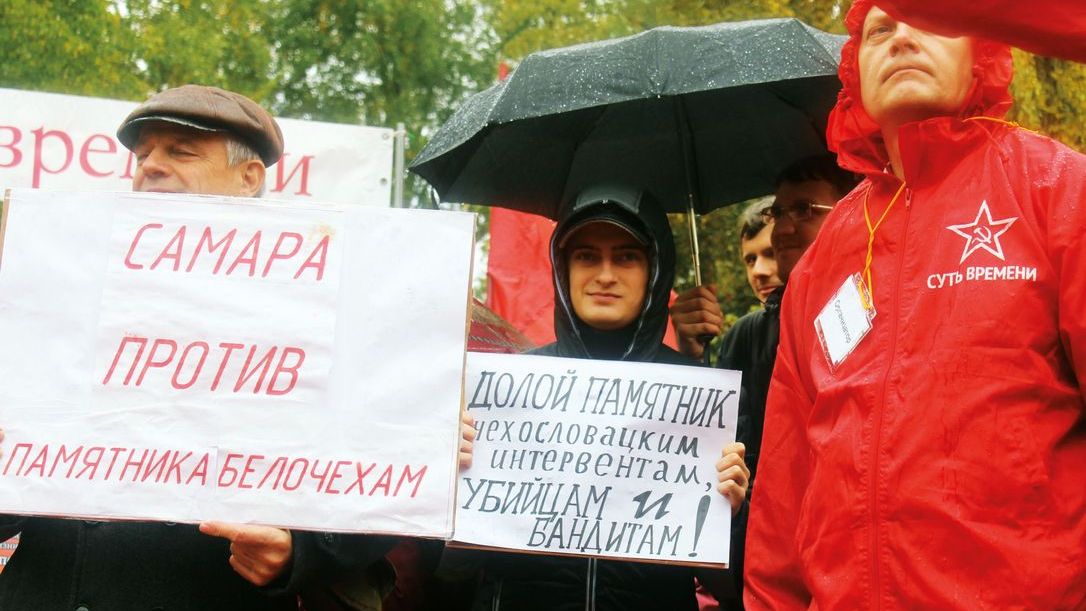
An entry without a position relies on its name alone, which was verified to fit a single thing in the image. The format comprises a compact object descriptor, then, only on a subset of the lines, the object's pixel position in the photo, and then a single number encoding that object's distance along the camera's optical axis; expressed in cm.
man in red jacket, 215
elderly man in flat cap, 260
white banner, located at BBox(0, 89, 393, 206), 508
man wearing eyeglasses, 358
